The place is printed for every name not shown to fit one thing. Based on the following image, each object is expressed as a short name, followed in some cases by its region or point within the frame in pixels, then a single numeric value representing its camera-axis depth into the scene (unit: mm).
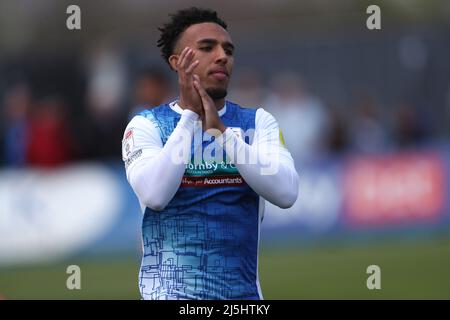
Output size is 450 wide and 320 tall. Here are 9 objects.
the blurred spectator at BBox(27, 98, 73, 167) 18750
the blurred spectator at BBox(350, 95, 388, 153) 20266
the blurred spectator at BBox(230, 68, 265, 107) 18578
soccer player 6645
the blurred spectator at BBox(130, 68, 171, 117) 11797
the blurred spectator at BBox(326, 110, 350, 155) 19297
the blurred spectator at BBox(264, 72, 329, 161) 18703
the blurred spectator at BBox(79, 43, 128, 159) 19859
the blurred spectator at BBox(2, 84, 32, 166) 19094
